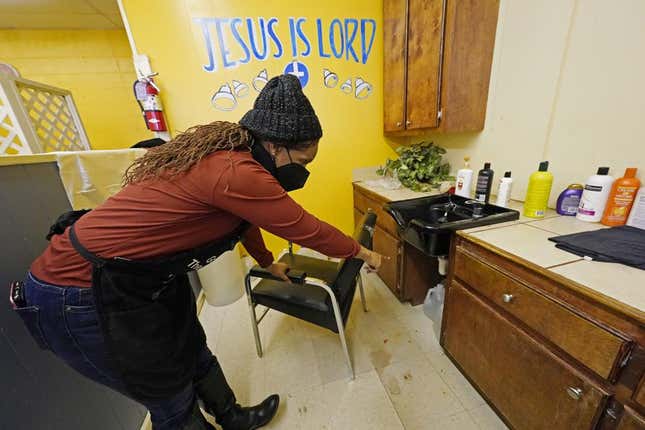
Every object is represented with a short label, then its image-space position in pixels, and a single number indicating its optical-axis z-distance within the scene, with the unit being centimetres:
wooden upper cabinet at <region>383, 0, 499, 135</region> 127
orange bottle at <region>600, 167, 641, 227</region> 86
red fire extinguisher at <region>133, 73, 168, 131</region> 162
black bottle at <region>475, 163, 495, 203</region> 119
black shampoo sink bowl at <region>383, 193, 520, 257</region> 104
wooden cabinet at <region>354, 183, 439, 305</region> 157
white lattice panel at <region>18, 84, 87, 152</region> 104
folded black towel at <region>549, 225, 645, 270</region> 67
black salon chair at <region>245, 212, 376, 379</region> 105
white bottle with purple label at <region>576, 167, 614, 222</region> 91
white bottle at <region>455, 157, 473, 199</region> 137
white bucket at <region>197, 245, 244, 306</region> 176
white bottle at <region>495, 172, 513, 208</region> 118
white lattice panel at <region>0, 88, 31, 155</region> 91
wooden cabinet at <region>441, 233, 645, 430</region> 56
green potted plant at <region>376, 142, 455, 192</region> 176
